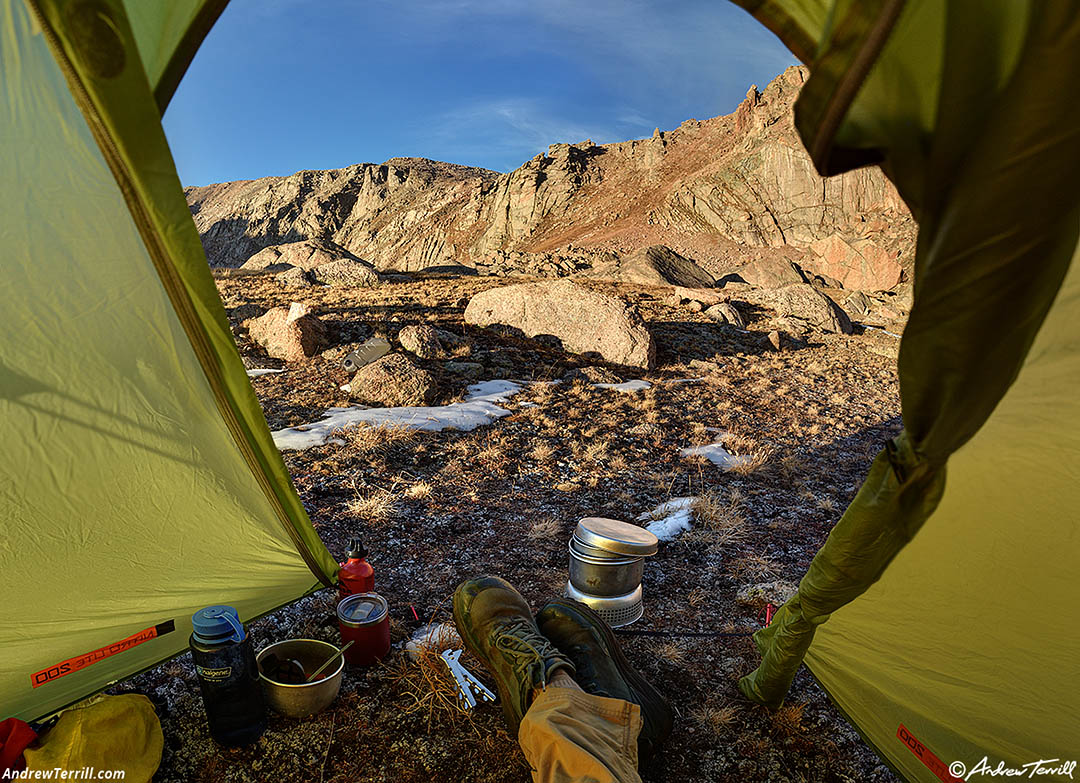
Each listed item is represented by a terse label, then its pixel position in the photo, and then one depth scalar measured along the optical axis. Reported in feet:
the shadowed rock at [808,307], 45.27
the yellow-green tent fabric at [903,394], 3.48
